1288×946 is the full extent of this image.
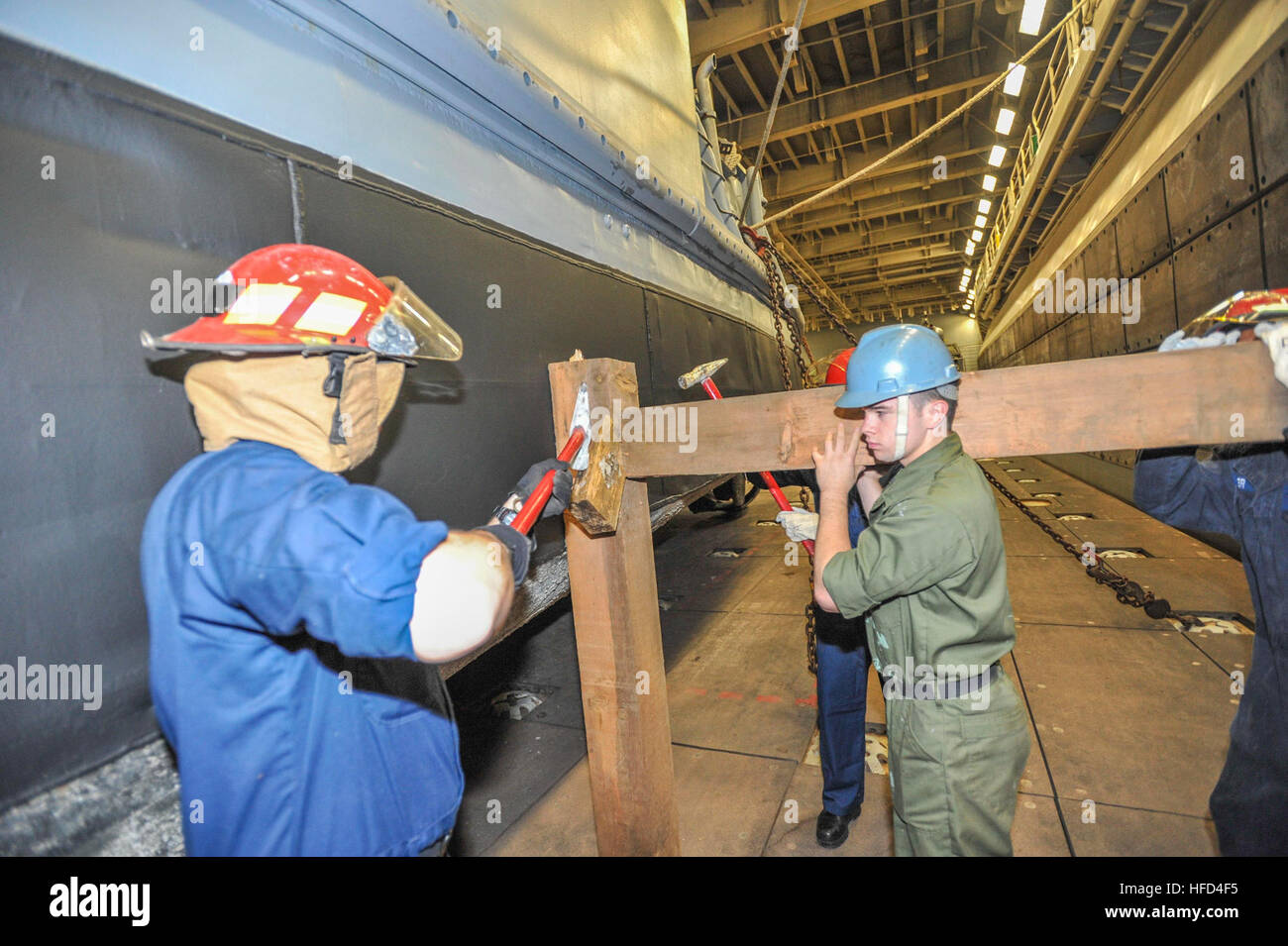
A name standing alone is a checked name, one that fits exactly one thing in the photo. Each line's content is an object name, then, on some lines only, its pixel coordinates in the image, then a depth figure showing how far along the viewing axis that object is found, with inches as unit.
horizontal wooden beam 49.8
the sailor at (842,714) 99.8
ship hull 40.7
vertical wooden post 72.5
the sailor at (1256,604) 62.3
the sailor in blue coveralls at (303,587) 36.2
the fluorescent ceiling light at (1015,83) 321.8
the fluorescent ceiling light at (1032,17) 244.1
